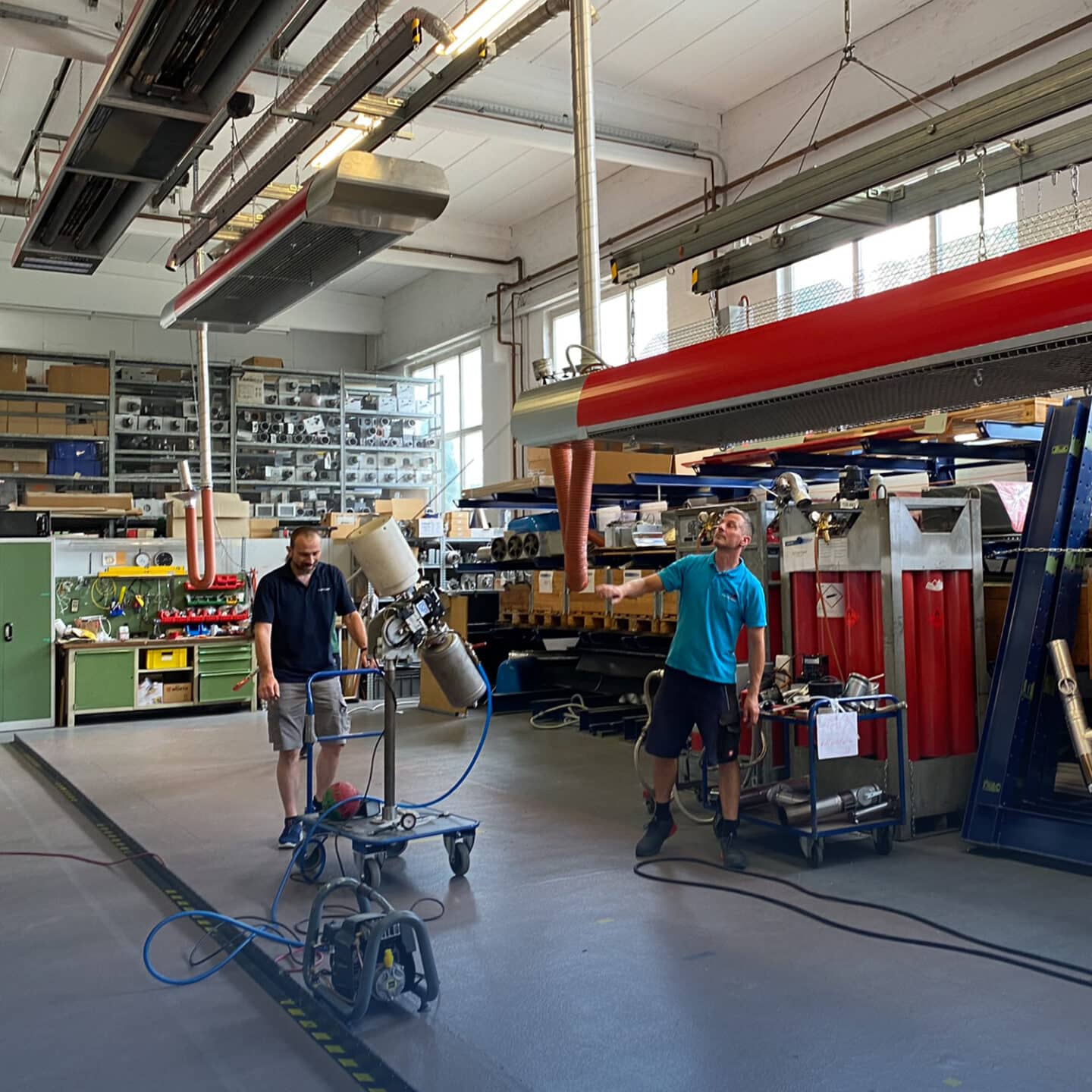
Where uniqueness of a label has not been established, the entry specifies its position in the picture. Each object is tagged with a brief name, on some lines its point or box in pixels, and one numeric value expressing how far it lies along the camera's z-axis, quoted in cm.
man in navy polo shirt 449
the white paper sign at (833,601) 480
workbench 853
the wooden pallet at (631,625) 725
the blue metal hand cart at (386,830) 390
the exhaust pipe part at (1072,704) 405
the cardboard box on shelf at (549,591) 810
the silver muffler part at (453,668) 409
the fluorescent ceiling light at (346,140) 589
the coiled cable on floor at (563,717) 784
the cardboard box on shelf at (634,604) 708
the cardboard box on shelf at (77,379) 1218
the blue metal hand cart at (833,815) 412
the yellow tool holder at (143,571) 902
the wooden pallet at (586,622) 768
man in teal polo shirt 429
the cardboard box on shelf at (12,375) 1188
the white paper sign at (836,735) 408
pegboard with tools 895
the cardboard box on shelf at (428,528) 1022
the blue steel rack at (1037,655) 431
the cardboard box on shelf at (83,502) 966
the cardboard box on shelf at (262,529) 1033
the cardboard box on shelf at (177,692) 898
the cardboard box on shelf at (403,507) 1164
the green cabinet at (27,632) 834
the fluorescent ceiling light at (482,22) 471
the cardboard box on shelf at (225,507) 970
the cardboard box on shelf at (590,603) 754
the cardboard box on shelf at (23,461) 1183
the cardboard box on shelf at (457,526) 1065
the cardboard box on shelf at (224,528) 974
